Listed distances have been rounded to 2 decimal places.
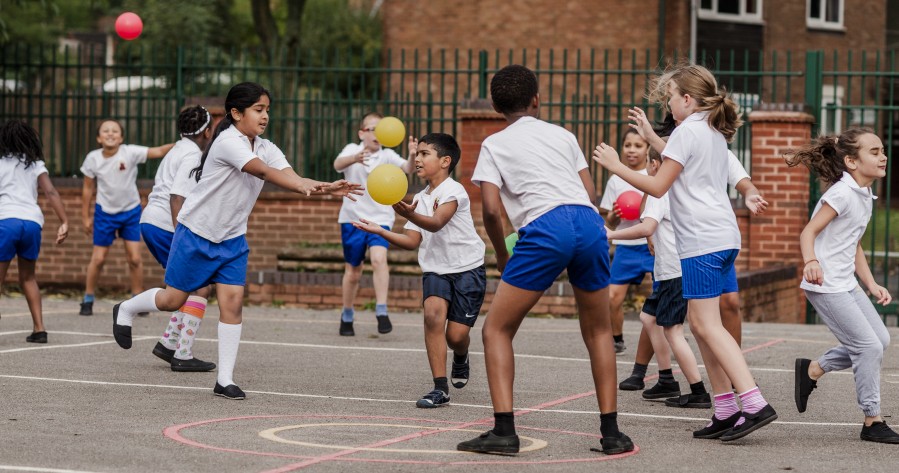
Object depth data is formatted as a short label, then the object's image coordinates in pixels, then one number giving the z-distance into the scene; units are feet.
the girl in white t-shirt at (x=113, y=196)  43.11
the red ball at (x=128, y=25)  45.60
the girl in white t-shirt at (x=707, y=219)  21.45
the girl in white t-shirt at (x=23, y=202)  34.06
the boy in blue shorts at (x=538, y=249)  20.35
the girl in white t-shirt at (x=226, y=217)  26.40
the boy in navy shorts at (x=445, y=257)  26.40
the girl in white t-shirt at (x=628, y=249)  31.30
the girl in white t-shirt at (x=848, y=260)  22.57
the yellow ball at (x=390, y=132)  32.86
